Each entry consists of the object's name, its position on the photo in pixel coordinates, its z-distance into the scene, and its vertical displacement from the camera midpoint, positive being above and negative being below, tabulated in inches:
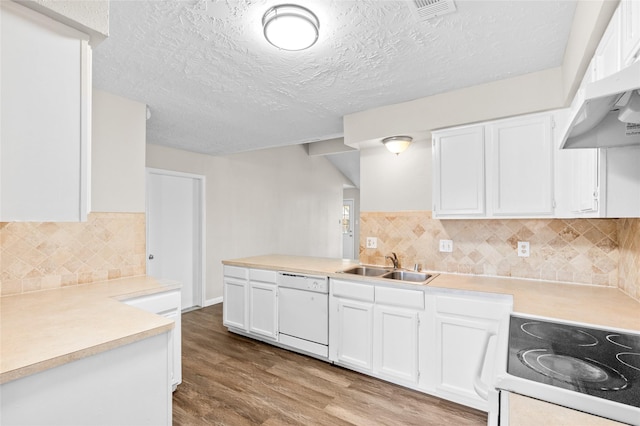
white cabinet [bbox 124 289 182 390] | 83.0 -27.2
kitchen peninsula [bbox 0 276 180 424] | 42.6 -23.6
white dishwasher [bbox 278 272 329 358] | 113.5 -38.8
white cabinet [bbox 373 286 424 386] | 94.9 -38.9
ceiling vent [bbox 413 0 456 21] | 58.8 +40.7
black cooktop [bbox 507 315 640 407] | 35.8 -20.9
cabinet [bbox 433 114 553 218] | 87.2 +13.8
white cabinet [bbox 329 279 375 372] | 103.6 -39.2
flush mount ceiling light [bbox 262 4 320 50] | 59.9 +38.2
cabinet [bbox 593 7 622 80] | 45.5 +26.7
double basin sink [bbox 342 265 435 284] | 109.8 -22.9
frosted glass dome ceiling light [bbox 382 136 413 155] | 114.7 +26.7
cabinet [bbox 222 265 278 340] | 127.3 -38.9
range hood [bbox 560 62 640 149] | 30.5 +13.1
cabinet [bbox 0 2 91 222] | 35.3 +11.7
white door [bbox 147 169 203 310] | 168.1 -10.1
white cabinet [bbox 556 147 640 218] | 55.4 +6.0
